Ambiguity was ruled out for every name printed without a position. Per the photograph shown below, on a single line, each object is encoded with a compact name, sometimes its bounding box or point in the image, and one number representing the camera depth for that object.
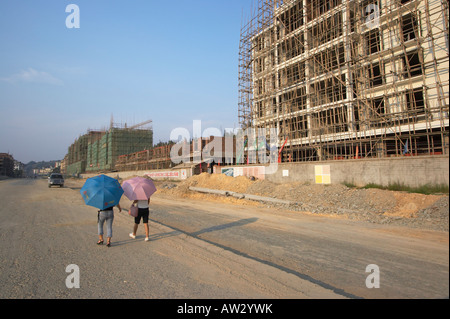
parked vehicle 31.39
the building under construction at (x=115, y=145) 73.06
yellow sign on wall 17.27
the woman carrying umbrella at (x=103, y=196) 5.79
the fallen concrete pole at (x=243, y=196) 15.41
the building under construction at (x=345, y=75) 18.91
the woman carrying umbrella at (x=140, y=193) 6.40
